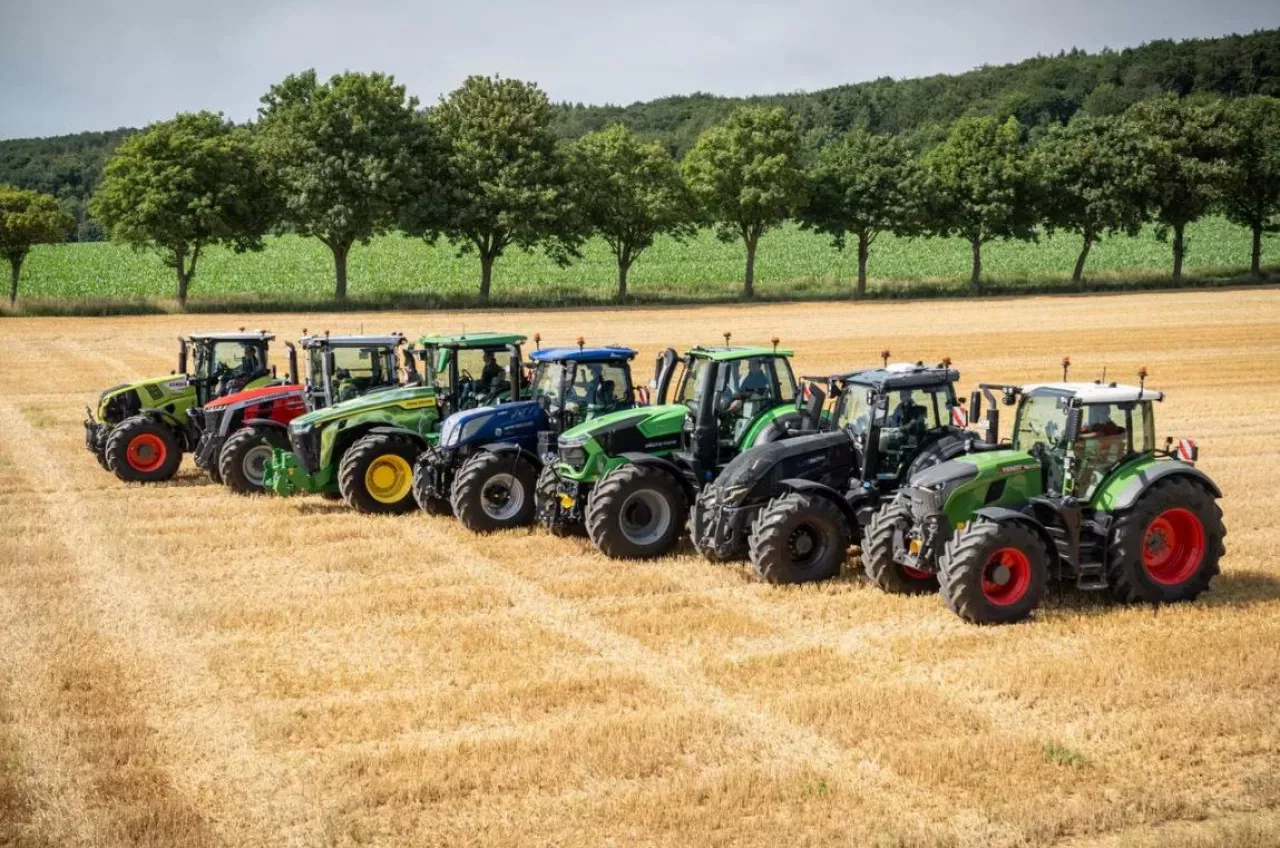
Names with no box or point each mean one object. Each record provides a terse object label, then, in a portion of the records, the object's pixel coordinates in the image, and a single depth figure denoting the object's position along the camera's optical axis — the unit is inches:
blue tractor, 630.5
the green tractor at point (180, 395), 799.1
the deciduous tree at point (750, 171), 2503.7
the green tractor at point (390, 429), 670.5
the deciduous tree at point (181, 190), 2134.6
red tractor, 743.1
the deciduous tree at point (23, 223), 2223.2
